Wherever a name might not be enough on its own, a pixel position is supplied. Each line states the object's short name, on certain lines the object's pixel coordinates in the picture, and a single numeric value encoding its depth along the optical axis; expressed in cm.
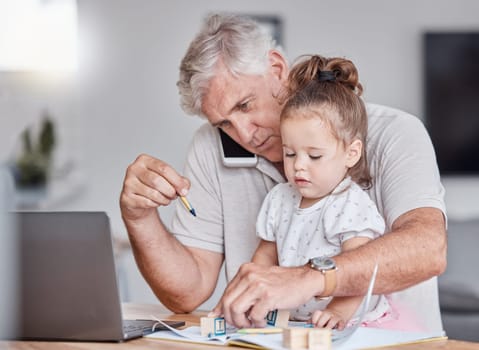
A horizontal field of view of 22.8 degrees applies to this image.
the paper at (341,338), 146
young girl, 179
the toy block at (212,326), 156
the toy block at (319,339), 142
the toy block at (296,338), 142
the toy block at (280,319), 163
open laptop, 150
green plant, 443
